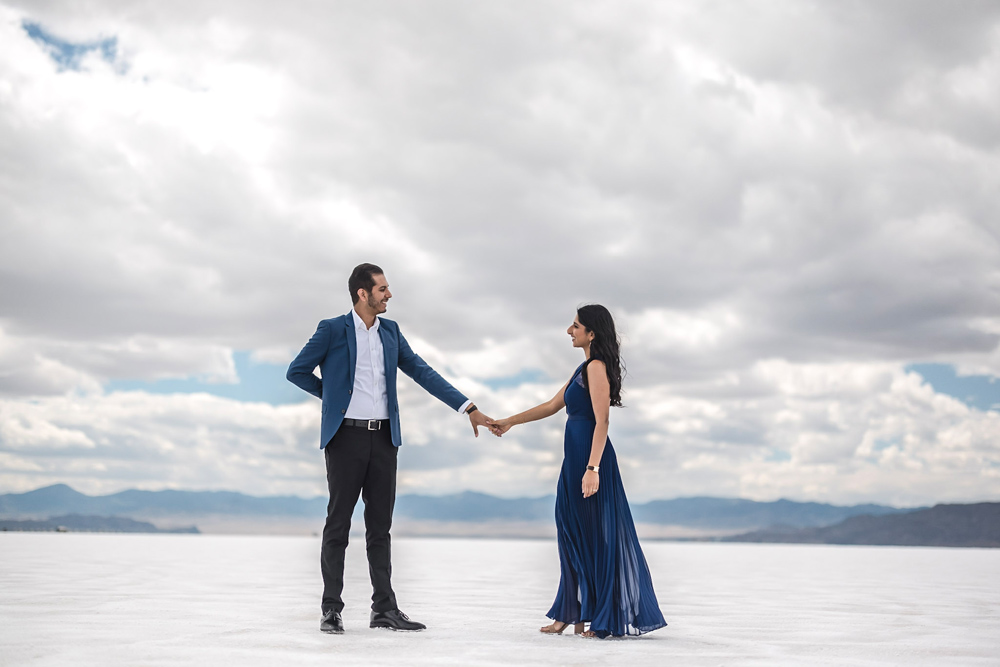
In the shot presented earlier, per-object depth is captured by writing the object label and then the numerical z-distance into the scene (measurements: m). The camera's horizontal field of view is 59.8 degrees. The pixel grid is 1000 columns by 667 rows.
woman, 6.39
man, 6.43
